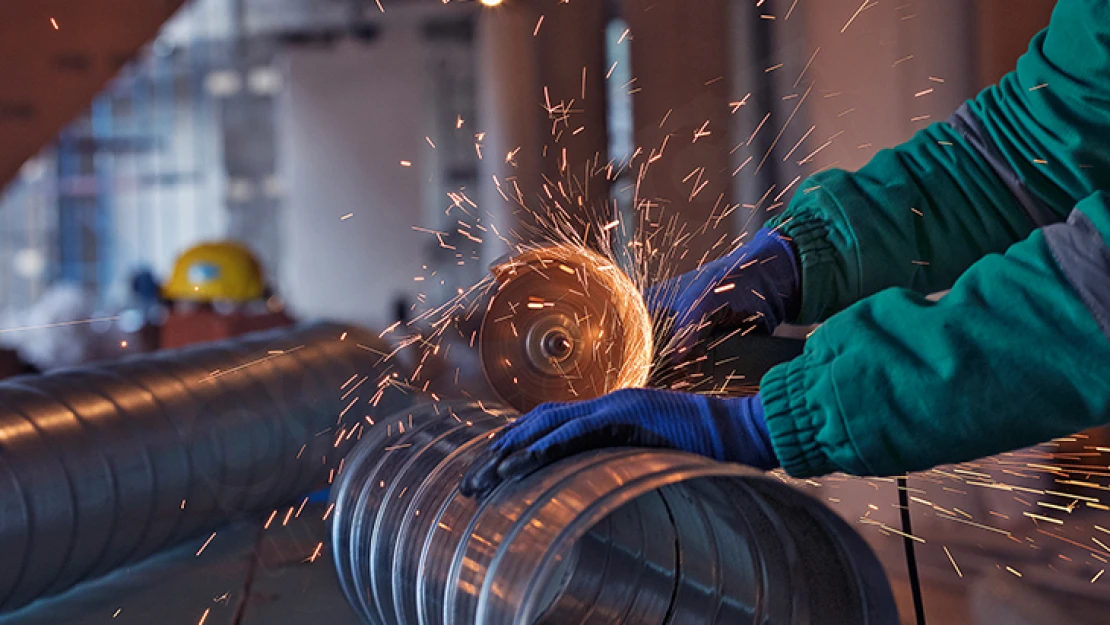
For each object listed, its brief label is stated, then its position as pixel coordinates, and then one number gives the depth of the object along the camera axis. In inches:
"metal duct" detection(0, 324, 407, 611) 73.2
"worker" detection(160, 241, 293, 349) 201.3
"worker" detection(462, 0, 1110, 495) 43.1
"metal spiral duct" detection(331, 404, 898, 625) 54.7
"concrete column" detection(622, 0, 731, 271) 156.9
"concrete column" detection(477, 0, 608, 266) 188.2
